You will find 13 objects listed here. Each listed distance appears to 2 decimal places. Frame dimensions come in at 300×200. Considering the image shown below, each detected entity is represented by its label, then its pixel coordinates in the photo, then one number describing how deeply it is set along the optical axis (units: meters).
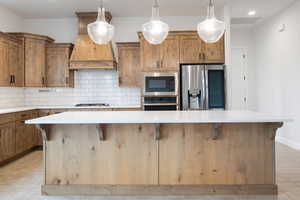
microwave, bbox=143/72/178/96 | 4.75
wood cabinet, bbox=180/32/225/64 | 4.79
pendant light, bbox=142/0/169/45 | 2.96
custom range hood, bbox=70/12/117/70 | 5.04
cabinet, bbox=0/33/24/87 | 4.37
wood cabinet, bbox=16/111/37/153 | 4.36
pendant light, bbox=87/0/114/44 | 3.03
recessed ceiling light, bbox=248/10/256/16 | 5.26
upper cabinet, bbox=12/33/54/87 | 4.99
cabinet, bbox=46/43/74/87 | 5.20
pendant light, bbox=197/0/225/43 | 2.92
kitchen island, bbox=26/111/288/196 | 2.74
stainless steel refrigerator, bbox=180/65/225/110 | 4.63
